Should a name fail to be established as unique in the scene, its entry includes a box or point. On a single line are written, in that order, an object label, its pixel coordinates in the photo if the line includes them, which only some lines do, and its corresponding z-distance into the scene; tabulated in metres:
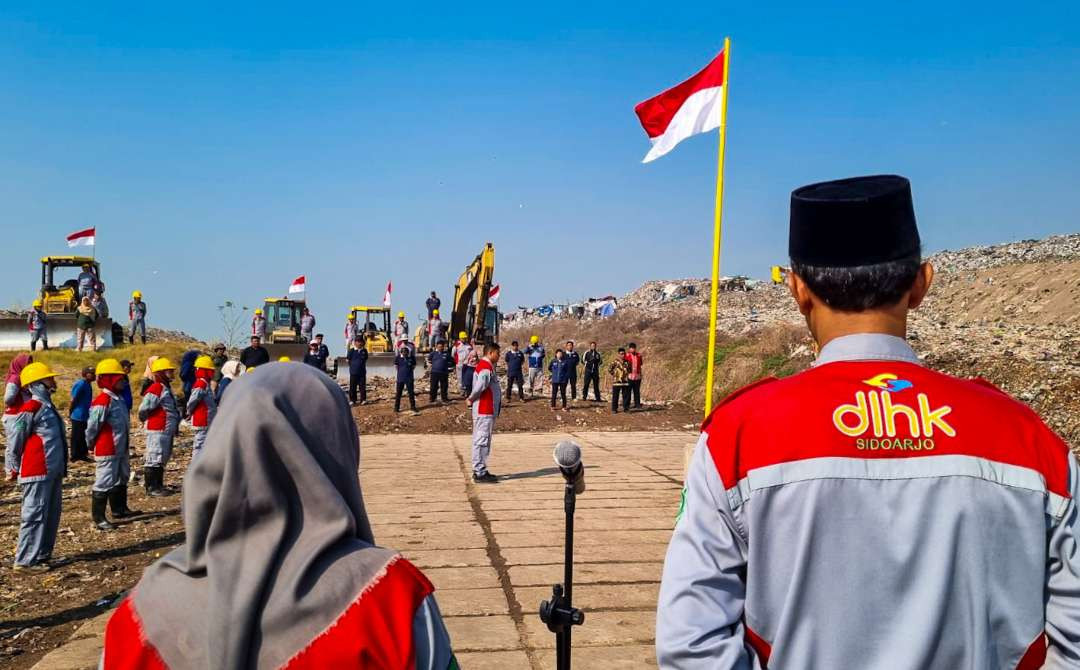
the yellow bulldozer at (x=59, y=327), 24.28
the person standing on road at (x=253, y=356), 14.77
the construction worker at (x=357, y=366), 20.36
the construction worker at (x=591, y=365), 21.41
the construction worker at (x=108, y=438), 8.62
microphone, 2.98
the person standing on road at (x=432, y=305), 26.86
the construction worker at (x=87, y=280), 25.67
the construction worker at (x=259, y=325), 27.43
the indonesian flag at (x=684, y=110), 8.23
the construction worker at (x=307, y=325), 27.95
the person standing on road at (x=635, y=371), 20.34
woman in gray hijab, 1.54
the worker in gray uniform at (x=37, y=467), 7.30
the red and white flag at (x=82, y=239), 25.42
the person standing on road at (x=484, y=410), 10.88
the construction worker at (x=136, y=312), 27.31
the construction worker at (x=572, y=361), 20.75
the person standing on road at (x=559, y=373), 20.19
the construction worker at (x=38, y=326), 23.55
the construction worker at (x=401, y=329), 27.58
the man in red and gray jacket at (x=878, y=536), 1.57
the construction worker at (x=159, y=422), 9.89
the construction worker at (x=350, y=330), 25.73
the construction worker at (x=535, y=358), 23.34
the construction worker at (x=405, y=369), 18.94
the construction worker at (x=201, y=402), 10.66
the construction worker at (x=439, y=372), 20.45
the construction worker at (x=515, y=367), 21.36
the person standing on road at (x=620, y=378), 20.17
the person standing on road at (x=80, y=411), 12.20
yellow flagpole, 5.90
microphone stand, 2.73
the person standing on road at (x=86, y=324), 23.28
